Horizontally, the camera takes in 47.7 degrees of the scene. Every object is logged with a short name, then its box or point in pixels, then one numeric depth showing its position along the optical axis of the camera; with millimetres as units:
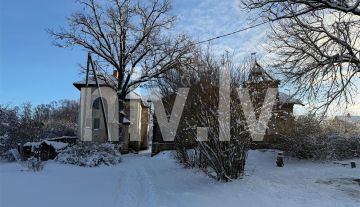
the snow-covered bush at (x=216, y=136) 11898
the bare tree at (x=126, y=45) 31188
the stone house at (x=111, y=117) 33125
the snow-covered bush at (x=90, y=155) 20391
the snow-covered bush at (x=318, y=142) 19609
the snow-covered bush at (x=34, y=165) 14374
